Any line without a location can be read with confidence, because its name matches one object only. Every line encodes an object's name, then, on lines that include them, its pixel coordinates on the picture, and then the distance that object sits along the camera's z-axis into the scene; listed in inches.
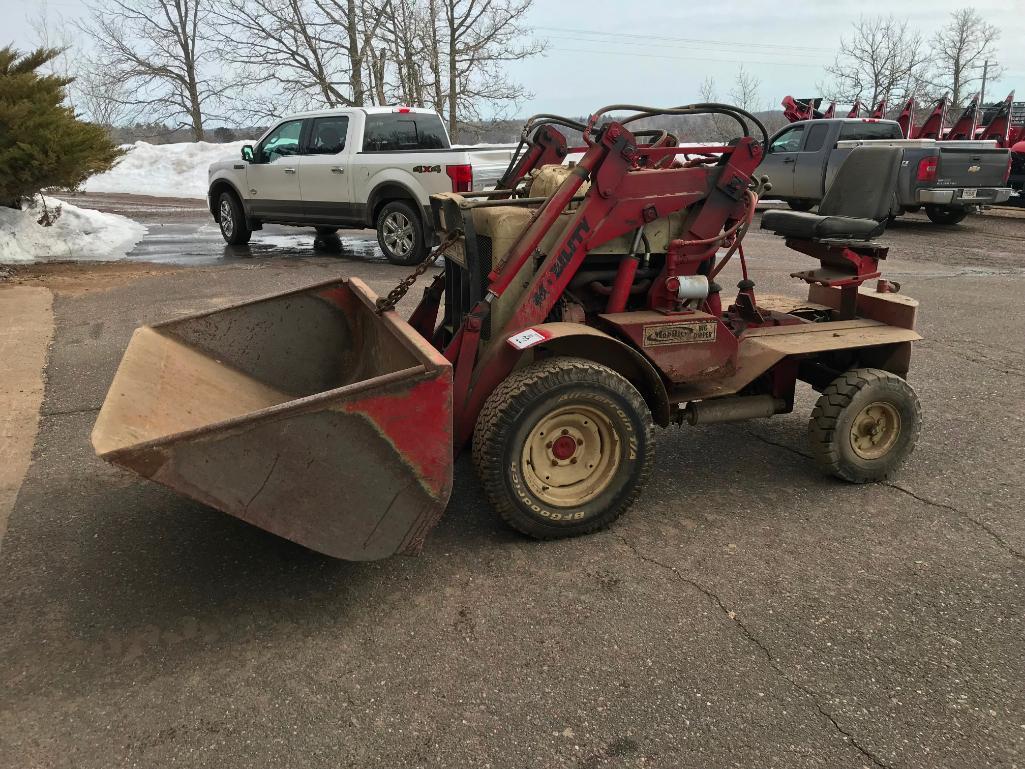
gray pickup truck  545.3
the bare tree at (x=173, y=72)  1376.7
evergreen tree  423.8
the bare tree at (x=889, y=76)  1614.2
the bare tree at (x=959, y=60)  1723.7
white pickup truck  425.1
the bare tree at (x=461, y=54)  1072.8
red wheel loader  112.4
